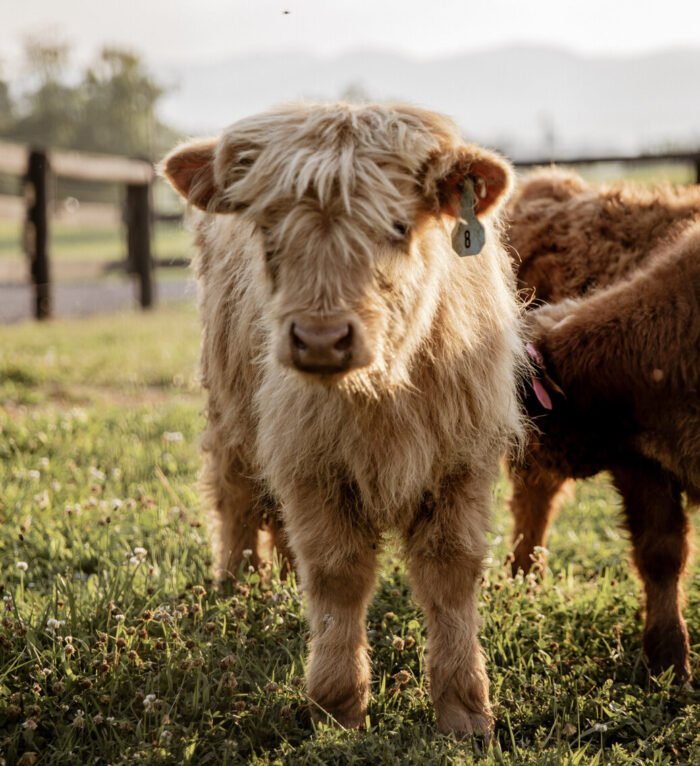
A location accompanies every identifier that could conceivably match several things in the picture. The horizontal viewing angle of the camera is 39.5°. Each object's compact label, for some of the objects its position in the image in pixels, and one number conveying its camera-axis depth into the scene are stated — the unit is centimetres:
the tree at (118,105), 5831
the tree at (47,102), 5547
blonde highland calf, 269
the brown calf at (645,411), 363
